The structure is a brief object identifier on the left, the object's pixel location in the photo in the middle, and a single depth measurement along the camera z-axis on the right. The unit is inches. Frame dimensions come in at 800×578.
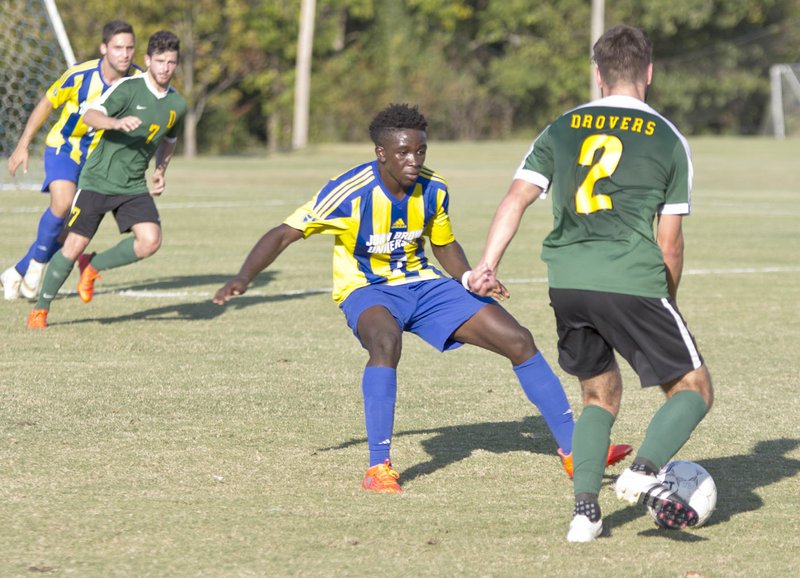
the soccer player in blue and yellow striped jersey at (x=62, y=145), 876.0
